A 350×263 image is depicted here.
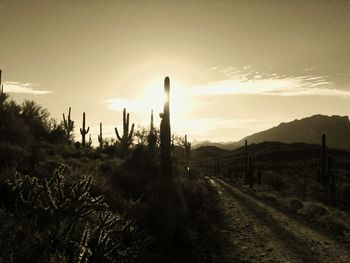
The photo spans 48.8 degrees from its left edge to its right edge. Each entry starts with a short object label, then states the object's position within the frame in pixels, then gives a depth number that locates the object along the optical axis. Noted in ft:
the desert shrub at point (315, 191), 74.90
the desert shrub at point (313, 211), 50.49
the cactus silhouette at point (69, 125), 125.16
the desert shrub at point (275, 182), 101.03
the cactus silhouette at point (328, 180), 73.62
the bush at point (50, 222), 16.50
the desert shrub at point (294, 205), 56.52
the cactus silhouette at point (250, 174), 98.56
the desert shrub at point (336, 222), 40.62
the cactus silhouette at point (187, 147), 180.86
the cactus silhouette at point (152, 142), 74.46
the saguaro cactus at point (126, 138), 105.09
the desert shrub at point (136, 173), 48.17
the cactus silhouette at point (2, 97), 65.79
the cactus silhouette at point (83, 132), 124.94
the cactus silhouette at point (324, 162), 83.06
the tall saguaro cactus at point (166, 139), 53.16
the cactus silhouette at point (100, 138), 133.26
